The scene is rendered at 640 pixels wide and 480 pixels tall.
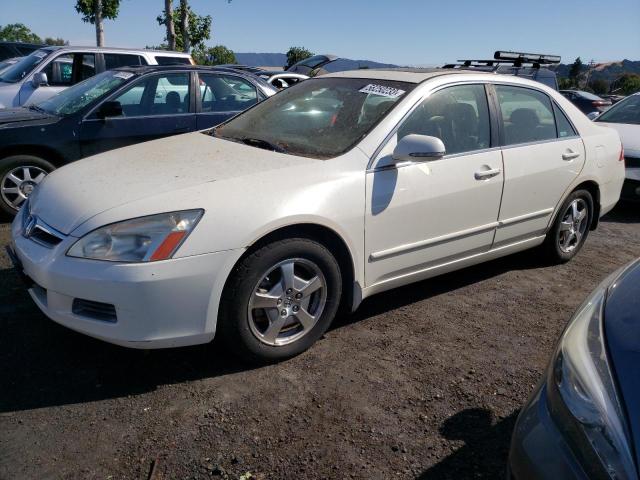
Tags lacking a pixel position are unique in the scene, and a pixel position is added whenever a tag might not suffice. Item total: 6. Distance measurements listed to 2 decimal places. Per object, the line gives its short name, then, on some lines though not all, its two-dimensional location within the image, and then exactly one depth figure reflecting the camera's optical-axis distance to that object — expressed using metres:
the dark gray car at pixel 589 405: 1.44
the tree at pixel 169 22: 18.78
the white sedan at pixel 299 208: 2.61
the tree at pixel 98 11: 23.73
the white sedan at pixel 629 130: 6.68
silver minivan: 8.03
